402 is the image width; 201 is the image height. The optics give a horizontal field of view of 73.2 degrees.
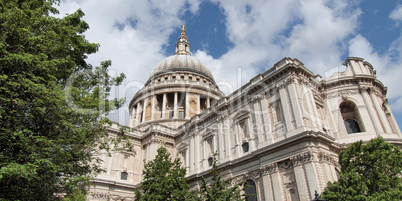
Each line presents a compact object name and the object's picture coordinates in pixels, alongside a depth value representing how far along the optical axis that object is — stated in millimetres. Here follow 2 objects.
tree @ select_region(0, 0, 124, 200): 9805
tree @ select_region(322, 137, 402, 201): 14508
